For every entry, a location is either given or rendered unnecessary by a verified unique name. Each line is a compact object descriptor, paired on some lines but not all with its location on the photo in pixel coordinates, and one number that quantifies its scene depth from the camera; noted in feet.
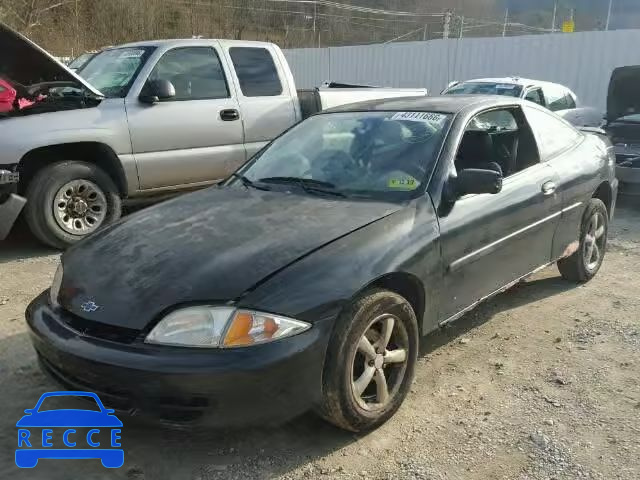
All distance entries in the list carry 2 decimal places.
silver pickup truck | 17.65
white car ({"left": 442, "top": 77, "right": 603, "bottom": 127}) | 33.46
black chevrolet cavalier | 8.05
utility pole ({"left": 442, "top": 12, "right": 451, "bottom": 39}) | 68.68
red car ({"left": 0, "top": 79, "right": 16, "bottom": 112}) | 17.15
